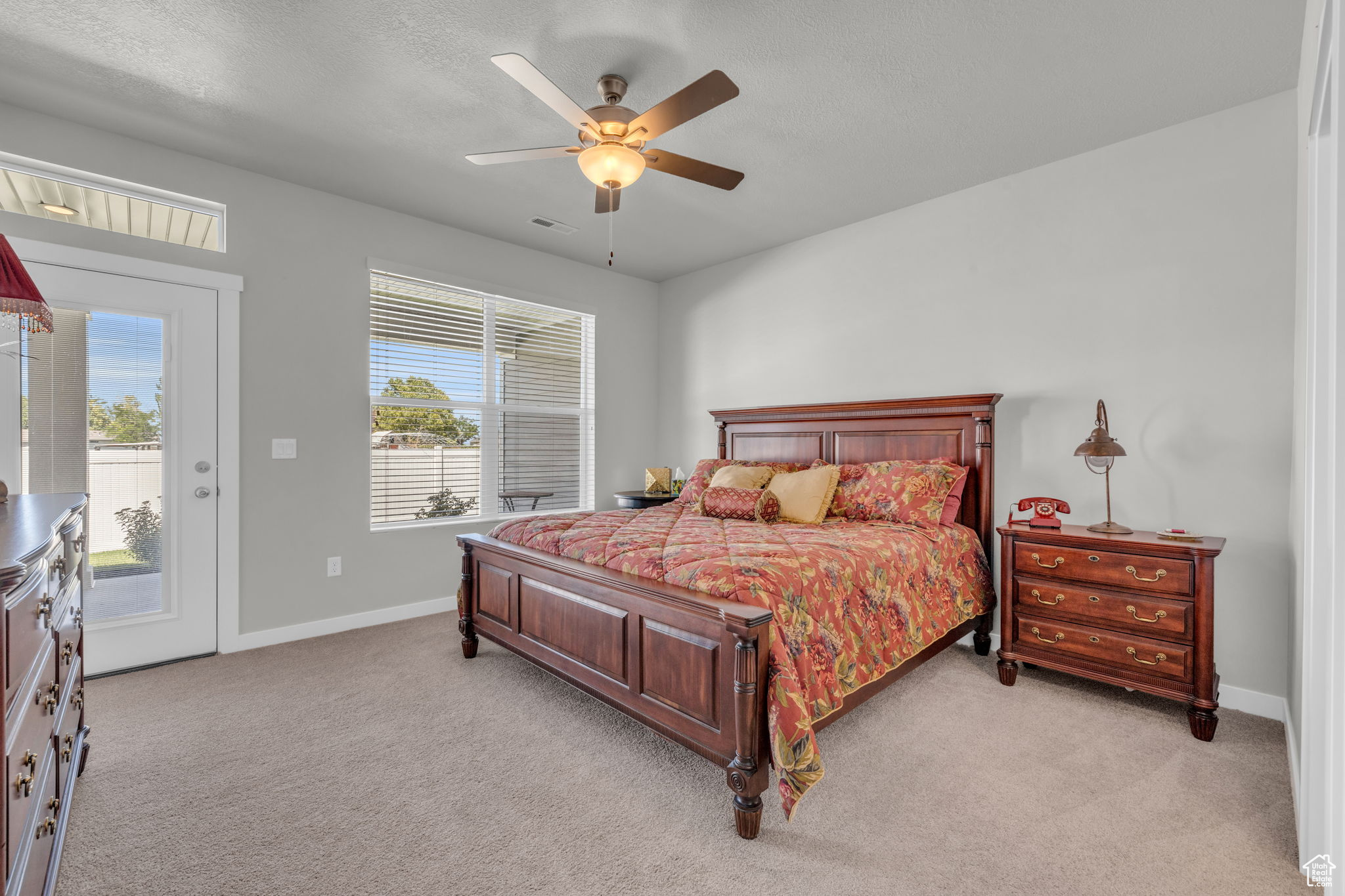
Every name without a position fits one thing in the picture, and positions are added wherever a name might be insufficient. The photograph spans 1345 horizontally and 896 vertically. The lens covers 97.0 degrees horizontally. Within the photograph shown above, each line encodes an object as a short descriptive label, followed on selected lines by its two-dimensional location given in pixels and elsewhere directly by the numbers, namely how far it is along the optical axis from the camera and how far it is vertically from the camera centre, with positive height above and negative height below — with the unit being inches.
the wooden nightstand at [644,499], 183.5 -15.9
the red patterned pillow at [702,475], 157.3 -7.9
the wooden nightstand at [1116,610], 94.0 -28.3
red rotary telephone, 112.7 -12.4
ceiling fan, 77.0 +46.5
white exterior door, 112.9 +0.9
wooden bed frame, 70.6 -26.7
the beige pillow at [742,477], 148.4 -7.6
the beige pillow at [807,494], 131.2 -10.5
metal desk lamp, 106.2 -0.8
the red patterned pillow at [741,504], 132.3 -13.0
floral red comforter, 72.0 -20.5
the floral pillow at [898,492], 126.3 -9.8
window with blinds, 158.6 +12.6
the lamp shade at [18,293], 71.4 +18.8
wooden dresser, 42.0 -20.9
